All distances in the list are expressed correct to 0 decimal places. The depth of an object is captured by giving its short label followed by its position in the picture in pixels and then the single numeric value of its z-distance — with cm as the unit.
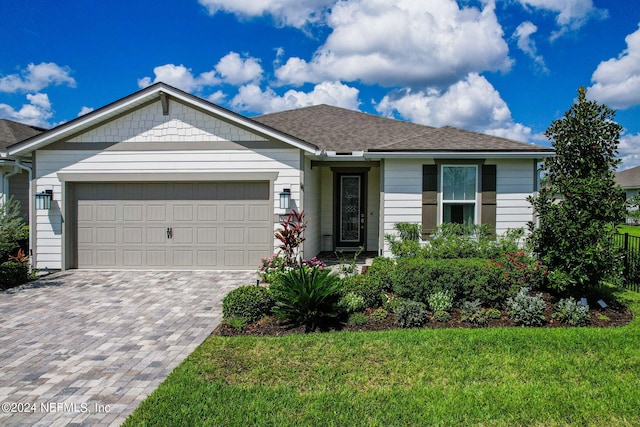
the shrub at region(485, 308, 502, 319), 648
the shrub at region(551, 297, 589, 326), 628
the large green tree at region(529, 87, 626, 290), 680
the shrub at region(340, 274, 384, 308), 693
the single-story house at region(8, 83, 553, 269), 1055
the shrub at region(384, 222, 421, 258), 1038
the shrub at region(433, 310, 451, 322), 638
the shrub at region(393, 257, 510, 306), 686
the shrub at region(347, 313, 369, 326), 625
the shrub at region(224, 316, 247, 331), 610
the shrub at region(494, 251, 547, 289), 729
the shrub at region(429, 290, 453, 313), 666
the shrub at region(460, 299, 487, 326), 630
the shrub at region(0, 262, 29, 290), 926
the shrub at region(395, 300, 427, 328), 620
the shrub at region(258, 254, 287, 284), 893
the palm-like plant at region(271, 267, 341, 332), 614
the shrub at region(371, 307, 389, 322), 639
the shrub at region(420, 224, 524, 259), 959
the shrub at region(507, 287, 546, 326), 622
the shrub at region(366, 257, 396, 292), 723
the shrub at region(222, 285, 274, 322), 643
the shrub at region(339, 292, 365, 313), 662
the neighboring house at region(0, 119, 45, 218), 1178
